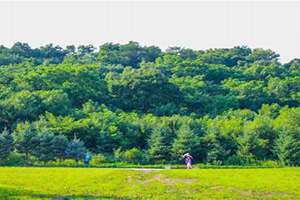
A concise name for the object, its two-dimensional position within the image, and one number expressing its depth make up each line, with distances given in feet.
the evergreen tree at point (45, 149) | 143.54
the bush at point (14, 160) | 136.60
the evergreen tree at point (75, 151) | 145.79
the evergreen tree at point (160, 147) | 151.94
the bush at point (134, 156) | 150.68
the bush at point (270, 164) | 144.40
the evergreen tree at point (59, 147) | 144.77
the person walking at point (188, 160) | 124.31
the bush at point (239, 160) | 150.20
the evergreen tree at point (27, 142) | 144.46
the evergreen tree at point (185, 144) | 150.61
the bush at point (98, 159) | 143.75
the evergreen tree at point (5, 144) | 140.36
